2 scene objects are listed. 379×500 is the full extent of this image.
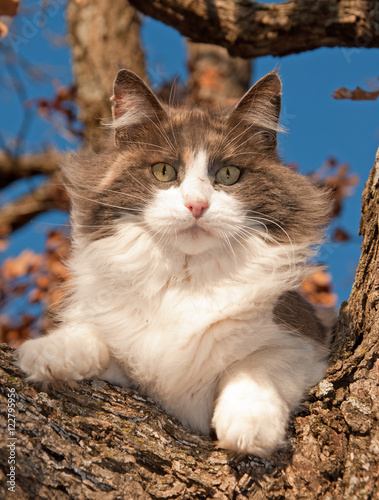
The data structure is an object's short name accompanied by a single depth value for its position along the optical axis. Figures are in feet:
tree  5.80
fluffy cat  7.35
